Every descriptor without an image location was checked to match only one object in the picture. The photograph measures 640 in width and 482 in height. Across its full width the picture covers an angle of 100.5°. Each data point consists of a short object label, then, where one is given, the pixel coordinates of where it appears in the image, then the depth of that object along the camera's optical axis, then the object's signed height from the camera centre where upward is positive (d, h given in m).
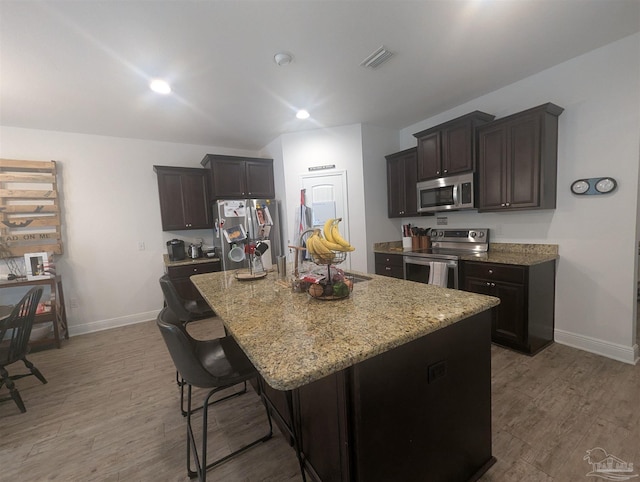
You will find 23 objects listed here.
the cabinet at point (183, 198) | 3.90 +0.44
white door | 3.84 +0.34
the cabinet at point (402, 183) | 3.62 +0.47
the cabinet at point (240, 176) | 3.96 +0.74
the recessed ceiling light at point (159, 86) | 2.41 +1.32
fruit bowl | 1.41 -0.37
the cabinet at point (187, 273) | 3.74 -0.66
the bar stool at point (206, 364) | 1.11 -0.70
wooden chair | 2.02 -0.79
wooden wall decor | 3.14 +0.33
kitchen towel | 2.88 -0.64
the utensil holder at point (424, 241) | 3.67 -0.36
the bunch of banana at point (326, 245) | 1.38 -0.13
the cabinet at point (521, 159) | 2.42 +0.50
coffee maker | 3.95 -0.32
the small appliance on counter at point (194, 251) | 4.06 -0.38
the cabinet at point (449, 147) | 2.85 +0.78
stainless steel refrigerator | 3.86 +0.02
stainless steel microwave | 2.95 +0.25
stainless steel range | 2.88 -0.46
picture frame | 3.07 -0.36
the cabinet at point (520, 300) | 2.36 -0.82
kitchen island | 0.90 -0.62
